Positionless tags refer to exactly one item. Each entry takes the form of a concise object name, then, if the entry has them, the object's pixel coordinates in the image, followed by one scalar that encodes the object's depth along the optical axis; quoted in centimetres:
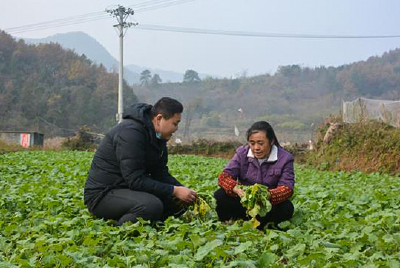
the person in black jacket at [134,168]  428
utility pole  2892
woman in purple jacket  454
